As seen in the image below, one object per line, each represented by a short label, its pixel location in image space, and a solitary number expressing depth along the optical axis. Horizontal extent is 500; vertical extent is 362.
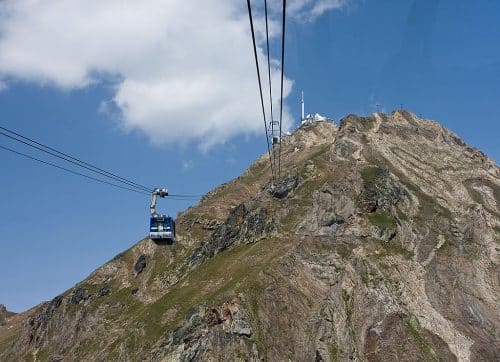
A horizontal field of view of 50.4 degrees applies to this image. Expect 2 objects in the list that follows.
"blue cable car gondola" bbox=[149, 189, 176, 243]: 116.94
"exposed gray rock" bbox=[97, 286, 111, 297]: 165.00
